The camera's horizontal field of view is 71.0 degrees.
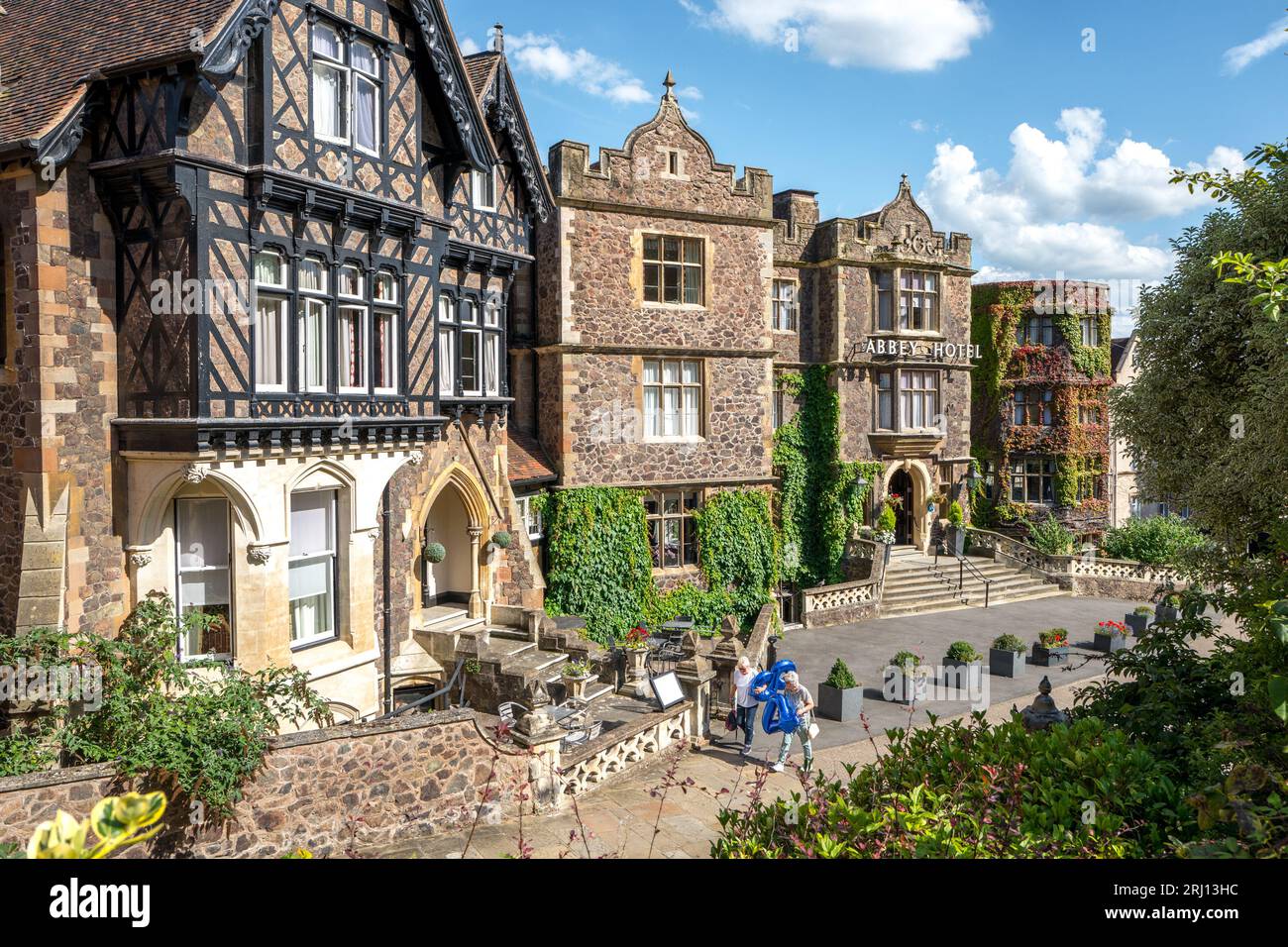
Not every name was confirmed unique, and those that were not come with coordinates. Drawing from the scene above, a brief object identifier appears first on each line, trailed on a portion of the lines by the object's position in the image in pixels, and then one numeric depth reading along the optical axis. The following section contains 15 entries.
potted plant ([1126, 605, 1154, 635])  25.51
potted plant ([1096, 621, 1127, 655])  23.33
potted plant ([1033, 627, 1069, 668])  22.11
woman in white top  14.48
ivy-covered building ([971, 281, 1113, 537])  36.53
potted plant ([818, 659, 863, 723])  17.41
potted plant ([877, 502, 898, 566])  30.87
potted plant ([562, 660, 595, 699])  16.41
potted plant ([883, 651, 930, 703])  18.47
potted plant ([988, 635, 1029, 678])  21.06
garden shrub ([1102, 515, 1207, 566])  32.62
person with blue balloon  13.30
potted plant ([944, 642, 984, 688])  19.77
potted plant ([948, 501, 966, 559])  32.97
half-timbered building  10.95
